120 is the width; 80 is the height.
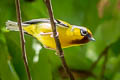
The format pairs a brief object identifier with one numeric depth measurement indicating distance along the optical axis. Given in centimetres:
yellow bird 222
